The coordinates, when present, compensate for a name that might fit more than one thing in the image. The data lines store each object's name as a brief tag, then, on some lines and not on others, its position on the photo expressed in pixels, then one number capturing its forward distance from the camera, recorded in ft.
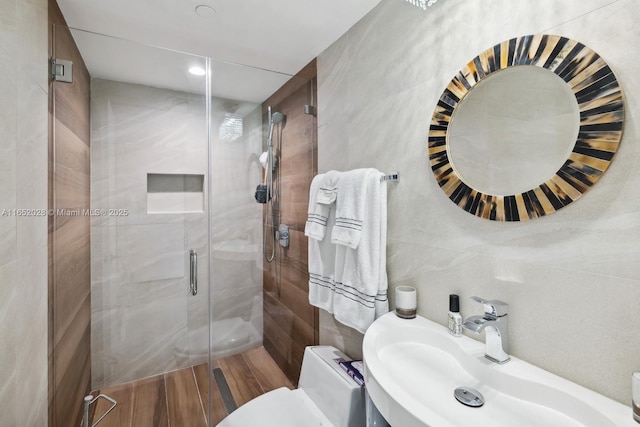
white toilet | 4.41
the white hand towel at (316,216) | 5.55
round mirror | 2.62
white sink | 2.44
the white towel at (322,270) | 5.48
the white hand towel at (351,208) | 4.71
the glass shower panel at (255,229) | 6.33
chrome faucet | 3.07
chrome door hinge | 4.77
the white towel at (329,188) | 5.31
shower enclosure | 5.66
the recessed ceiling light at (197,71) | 6.00
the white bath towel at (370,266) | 4.58
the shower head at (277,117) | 6.68
